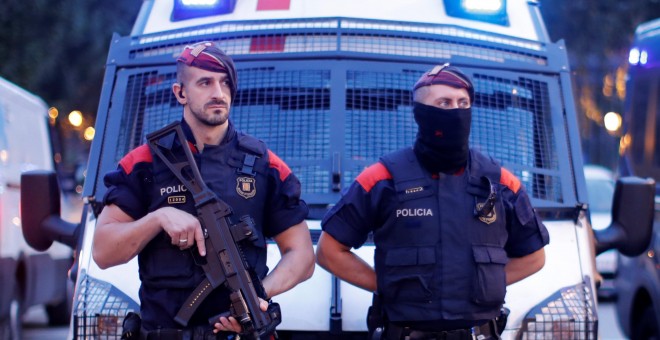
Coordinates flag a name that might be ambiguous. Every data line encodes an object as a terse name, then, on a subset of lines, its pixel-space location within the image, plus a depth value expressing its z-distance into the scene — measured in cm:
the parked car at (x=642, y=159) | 724
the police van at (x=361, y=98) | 472
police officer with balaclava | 383
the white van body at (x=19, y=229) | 854
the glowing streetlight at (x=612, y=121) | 2214
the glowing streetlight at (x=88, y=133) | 2723
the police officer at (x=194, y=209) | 365
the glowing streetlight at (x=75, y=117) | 2244
